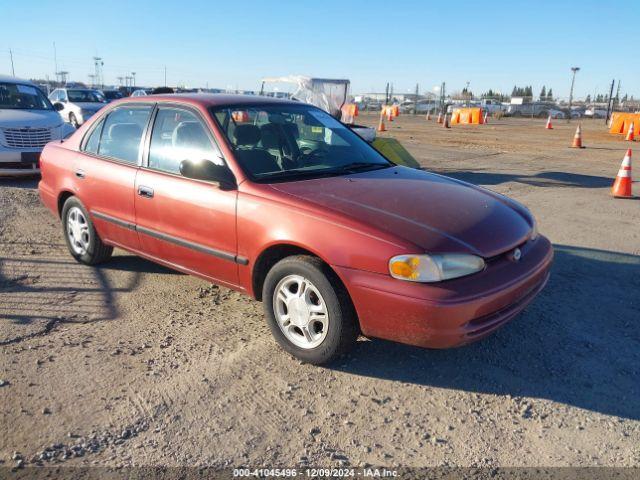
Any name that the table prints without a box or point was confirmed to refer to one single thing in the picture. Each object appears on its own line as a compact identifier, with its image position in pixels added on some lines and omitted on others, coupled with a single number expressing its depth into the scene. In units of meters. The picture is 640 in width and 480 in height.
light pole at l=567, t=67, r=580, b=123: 49.06
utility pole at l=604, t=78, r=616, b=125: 37.23
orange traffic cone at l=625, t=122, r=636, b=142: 21.98
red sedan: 2.98
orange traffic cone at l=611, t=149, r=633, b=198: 8.85
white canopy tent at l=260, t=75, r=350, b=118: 13.56
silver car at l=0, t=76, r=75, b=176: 8.96
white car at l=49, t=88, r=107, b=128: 18.97
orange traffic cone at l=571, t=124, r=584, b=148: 18.25
